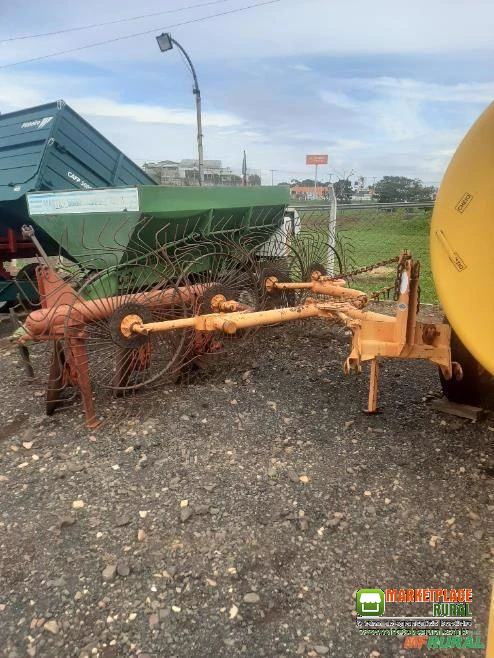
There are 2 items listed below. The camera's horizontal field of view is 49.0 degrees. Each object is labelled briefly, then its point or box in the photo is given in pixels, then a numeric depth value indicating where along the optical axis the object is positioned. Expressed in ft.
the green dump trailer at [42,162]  16.70
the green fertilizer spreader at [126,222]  12.58
